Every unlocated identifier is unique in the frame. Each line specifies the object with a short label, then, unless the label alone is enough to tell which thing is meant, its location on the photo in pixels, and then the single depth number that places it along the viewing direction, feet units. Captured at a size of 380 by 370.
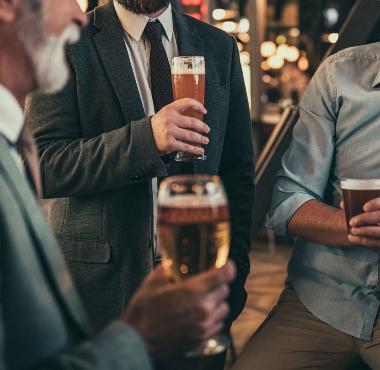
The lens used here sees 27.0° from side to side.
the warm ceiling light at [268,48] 45.01
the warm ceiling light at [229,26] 40.87
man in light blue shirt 7.11
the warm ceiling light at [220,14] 40.06
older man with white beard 3.79
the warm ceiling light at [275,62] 46.19
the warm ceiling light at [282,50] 46.03
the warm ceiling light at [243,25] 42.39
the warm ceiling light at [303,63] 50.11
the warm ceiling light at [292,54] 46.68
